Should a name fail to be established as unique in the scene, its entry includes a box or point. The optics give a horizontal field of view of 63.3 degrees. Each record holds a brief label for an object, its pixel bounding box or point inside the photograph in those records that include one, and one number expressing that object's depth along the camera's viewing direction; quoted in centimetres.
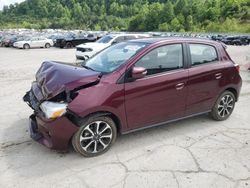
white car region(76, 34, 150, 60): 1108
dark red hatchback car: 280
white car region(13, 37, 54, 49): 2046
